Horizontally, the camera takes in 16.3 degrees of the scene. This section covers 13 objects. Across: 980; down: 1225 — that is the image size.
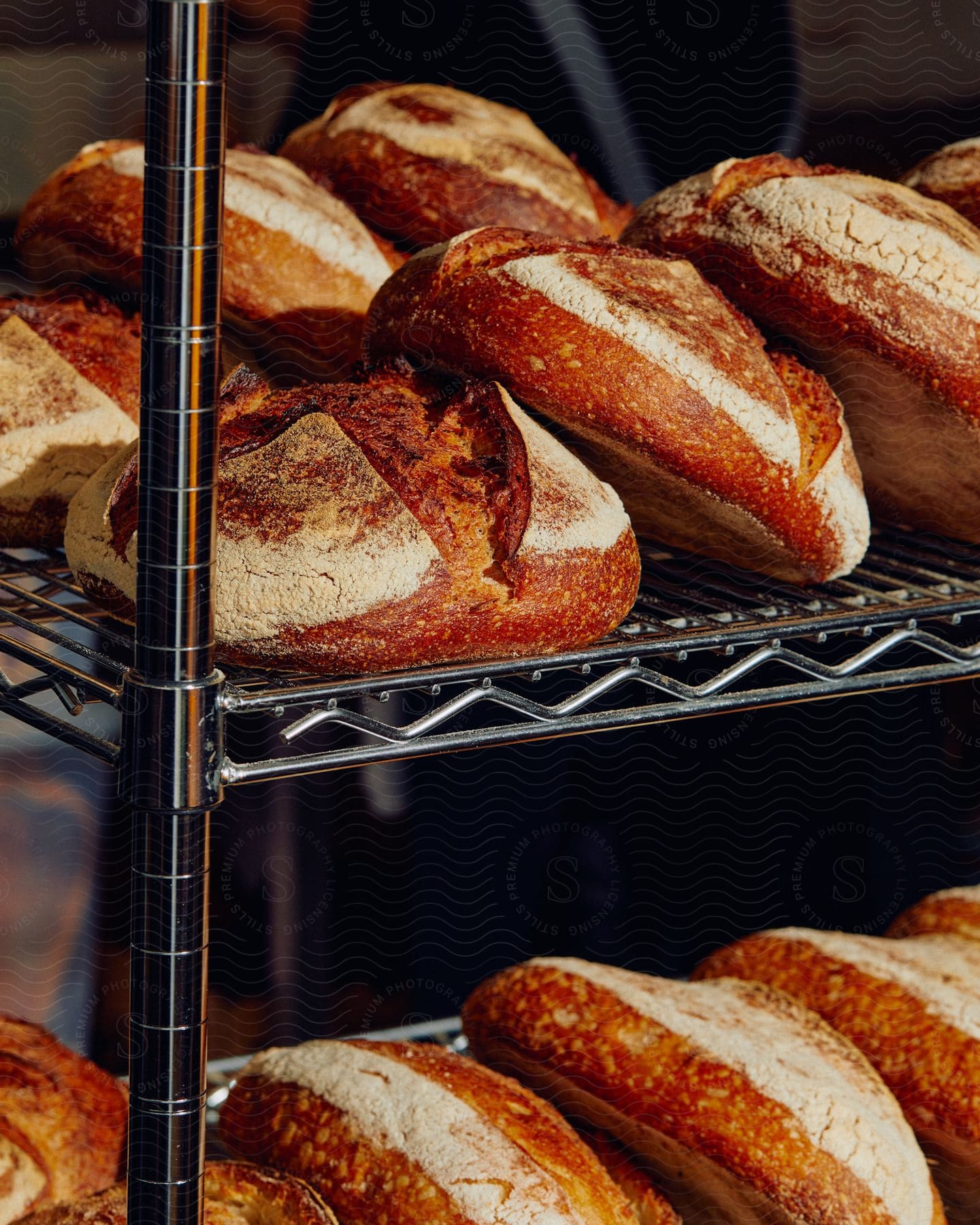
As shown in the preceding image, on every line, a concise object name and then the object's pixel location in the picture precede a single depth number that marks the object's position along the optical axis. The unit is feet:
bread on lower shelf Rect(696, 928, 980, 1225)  4.45
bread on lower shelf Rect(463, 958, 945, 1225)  4.14
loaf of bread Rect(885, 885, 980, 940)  4.88
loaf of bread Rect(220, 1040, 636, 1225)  4.02
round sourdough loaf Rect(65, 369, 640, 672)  3.80
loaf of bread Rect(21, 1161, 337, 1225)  4.01
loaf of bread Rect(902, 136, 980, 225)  4.51
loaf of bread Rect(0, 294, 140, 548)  4.27
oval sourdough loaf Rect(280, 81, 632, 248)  4.60
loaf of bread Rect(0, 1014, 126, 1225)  4.20
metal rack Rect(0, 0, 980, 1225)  3.53
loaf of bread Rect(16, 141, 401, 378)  4.39
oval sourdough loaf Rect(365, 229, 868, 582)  4.03
